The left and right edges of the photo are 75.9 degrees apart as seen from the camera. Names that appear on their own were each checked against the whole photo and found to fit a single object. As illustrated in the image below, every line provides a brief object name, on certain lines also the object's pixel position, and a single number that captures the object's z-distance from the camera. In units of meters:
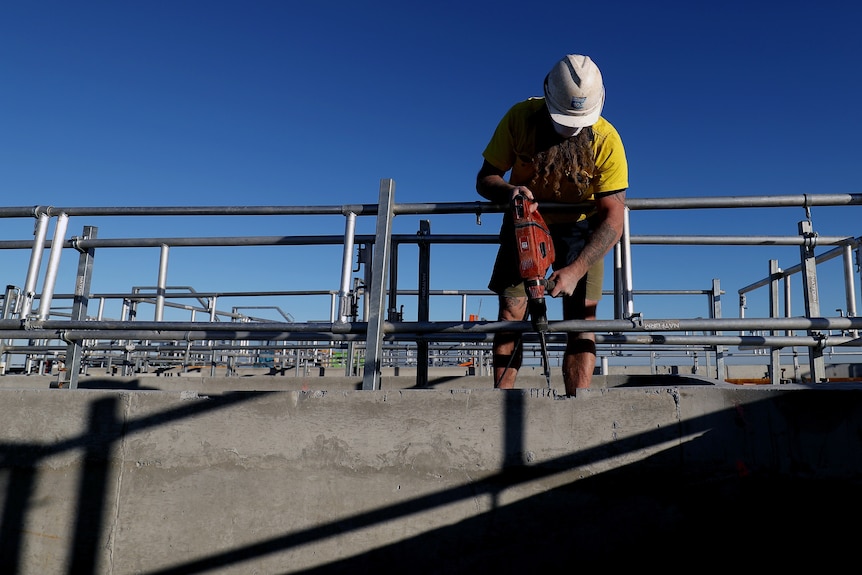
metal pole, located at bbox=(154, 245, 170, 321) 5.02
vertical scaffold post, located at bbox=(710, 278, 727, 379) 6.07
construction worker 2.68
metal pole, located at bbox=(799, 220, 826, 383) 3.01
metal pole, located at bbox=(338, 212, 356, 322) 2.85
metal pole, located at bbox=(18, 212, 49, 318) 3.07
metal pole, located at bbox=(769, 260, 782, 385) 4.23
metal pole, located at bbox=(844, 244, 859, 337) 3.08
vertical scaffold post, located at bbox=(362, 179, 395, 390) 2.48
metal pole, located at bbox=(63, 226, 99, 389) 3.20
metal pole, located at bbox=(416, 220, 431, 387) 3.44
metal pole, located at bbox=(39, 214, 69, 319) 3.08
